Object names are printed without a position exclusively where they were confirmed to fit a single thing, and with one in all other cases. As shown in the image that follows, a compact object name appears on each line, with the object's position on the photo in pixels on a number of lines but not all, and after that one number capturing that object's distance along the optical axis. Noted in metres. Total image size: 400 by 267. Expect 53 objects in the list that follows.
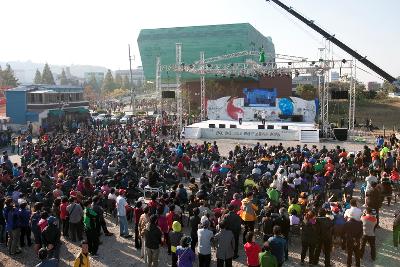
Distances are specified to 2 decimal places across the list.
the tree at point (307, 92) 57.47
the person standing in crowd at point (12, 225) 10.05
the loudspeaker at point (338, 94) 30.72
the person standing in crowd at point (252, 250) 8.09
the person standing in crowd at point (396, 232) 10.00
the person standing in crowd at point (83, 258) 7.35
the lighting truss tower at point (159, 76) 35.44
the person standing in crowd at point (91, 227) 9.99
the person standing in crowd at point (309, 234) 9.06
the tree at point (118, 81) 131.79
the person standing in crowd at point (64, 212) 10.88
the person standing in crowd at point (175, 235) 8.63
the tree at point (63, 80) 137.23
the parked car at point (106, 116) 40.58
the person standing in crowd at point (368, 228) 9.41
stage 31.25
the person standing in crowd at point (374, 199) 11.60
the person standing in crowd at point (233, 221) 9.29
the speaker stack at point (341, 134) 30.98
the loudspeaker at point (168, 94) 36.40
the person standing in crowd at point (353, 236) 9.14
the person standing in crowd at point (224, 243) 8.47
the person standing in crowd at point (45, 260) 6.82
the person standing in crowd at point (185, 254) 7.97
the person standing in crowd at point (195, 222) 9.56
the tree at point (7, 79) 89.93
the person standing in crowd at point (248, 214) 10.41
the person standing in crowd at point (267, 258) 7.55
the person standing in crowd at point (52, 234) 8.91
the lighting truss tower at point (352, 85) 30.53
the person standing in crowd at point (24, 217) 10.16
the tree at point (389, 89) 77.29
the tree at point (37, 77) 126.03
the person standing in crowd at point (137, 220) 10.35
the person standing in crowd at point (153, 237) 8.72
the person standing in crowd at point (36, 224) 9.94
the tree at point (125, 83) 138.95
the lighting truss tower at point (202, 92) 36.74
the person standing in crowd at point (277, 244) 8.02
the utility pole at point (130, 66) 53.34
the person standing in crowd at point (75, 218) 10.60
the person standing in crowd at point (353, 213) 9.49
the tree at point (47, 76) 116.38
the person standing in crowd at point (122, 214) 11.11
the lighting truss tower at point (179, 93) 33.88
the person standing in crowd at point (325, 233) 9.02
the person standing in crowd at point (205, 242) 8.54
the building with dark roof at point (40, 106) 37.75
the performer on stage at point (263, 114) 40.79
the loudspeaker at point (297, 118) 40.50
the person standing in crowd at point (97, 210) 10.20
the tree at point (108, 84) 122.05
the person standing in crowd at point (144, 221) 9.15
